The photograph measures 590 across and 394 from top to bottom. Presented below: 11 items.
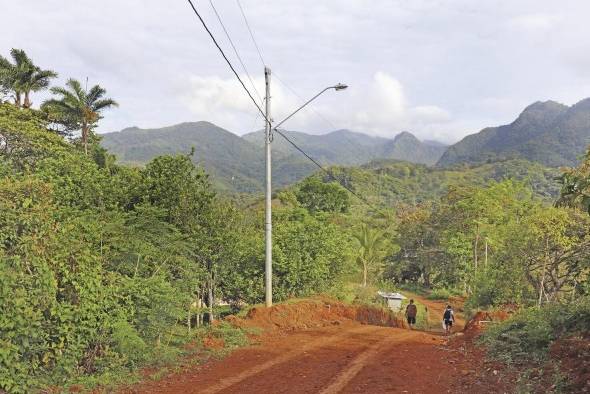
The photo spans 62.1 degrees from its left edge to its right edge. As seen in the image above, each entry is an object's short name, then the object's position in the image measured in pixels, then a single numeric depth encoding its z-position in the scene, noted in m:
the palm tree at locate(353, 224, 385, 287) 33.53
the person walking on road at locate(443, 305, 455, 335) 20.61
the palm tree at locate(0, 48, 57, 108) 34.16
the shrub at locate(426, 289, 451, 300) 43.17
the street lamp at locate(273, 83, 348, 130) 17.38
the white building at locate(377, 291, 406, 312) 30.50
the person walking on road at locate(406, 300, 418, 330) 22.53
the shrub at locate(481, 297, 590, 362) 10.09
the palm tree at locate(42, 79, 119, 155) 38.22
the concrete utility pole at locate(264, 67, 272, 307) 16.50
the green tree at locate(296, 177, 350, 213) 65.38
